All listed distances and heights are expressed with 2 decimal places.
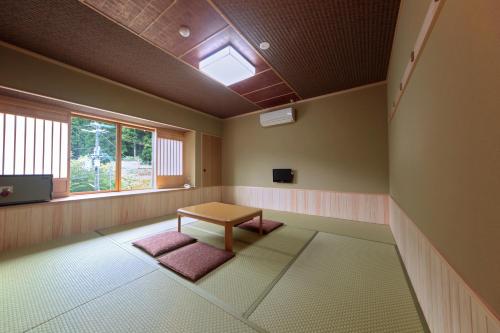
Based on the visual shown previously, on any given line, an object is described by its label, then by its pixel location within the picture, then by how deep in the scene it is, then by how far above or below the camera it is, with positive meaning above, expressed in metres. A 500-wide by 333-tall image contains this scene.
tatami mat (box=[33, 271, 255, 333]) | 1.20 -1.04
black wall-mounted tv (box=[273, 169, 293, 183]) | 4.33 -0.15
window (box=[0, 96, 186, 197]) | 2.63 +0.37
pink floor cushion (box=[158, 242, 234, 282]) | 1.80 -1.00
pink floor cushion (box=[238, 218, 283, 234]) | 3.04 -0.98
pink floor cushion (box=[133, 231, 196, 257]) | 2.25 -0.98
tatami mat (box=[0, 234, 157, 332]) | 1.33 -1.02
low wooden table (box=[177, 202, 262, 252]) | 2.28 -0.64
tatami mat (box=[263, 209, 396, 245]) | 2.78 -1.02
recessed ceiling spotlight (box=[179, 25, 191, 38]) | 2.05 +1.59
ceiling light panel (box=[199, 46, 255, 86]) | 2.48 +1.53
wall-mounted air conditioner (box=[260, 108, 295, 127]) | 4.25 +1.28
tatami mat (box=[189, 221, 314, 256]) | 2.42 -1.03
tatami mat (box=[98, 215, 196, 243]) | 2.79 -1.02
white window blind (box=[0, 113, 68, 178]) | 2.54 +0.37
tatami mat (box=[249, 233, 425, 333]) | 1.23 -1.04
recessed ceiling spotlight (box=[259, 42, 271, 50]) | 2.32 +1.62
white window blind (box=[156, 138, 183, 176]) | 4.51 +0.33
